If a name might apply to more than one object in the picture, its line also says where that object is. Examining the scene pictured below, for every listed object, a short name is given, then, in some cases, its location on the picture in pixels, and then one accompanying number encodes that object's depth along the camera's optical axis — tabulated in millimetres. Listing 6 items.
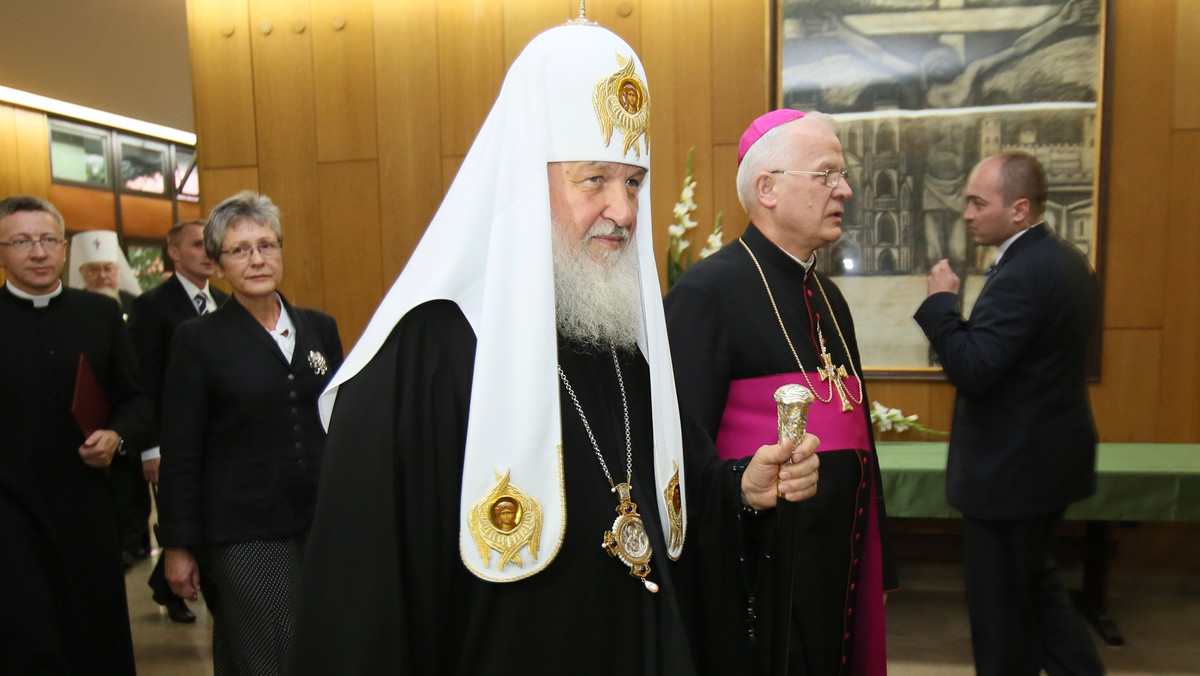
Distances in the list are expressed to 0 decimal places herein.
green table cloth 4113
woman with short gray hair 2764
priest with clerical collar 3113
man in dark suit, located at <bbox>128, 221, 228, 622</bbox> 4602
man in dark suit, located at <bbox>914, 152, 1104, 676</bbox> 3125
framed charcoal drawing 4676
